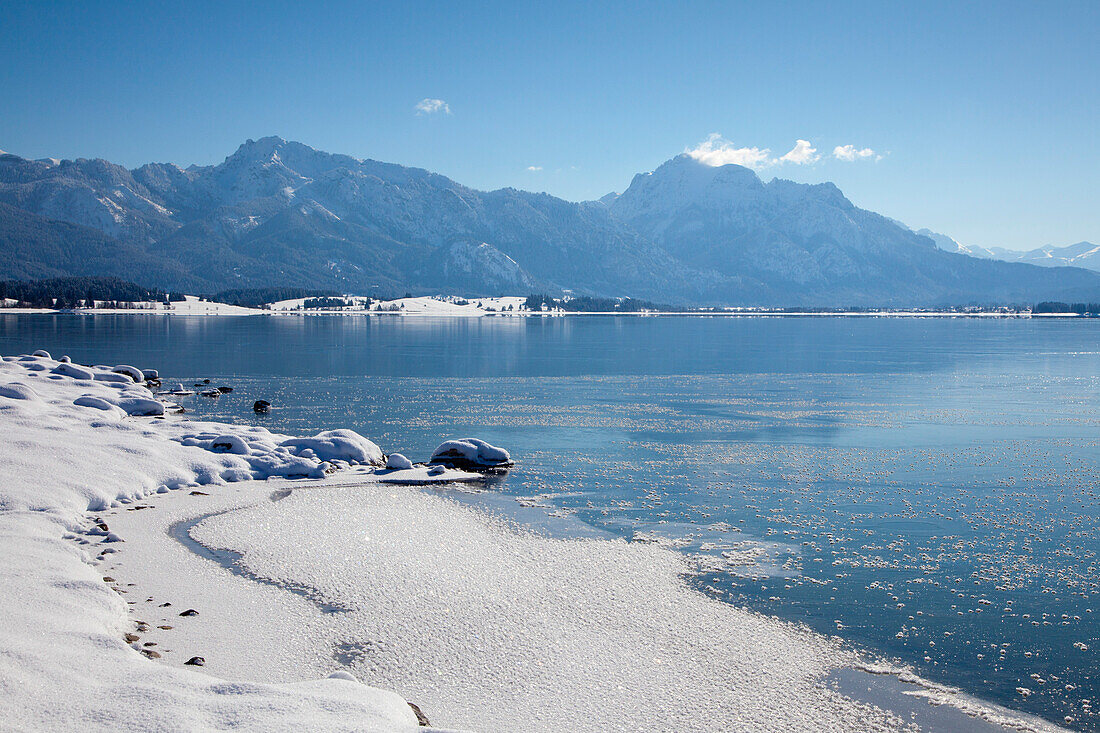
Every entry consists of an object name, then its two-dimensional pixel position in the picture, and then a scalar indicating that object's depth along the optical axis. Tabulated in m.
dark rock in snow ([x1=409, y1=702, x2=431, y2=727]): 12.62
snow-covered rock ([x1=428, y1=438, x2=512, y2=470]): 36.38
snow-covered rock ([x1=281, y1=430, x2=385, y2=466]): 36.00
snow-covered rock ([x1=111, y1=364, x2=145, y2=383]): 68.19
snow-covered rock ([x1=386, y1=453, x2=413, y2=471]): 34.56
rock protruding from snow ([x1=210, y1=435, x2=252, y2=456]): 34.91
